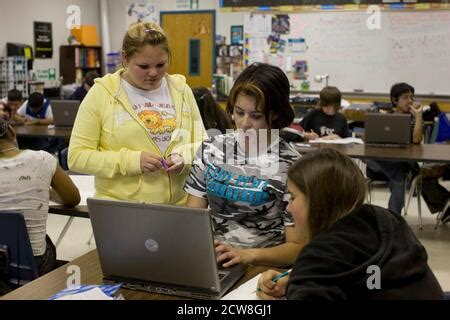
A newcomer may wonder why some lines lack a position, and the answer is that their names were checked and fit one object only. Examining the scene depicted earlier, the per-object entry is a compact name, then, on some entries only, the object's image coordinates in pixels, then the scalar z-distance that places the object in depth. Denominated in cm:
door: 870
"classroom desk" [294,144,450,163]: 395
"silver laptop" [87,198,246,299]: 139
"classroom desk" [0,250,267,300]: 153
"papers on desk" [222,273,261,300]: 151
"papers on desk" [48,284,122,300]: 132
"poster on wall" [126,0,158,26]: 904
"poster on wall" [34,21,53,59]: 808
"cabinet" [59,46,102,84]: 855
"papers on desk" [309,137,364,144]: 462
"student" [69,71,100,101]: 610
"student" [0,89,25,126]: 586
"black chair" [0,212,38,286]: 207
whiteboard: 719
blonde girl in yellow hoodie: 206
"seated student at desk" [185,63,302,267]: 171
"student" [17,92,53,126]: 582
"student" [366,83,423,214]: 454
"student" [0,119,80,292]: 229
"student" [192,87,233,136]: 363
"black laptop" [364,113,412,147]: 432
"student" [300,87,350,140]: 491
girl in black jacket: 118
